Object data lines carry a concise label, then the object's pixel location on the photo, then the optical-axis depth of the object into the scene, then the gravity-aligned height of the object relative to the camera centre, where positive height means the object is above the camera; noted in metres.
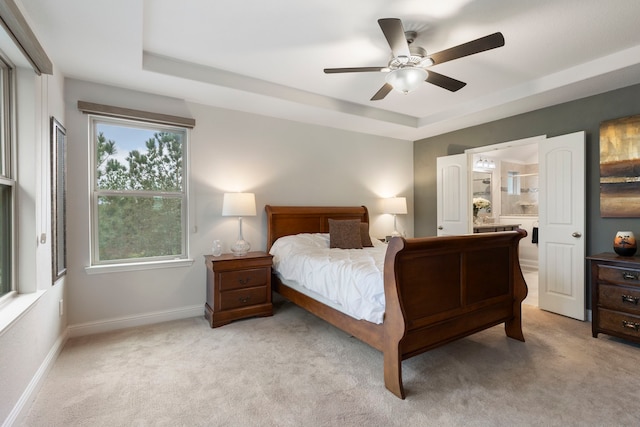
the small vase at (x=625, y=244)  2.87 -0.34
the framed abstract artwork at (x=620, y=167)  3.01 +0.40
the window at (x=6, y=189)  1.98 +0.15
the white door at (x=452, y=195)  4.58 +0.21
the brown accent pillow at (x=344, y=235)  3.76 -0.31
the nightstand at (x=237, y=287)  3.18 -0.82
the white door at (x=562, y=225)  3.37 -0.20
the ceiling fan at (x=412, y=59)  1.95 +1.07
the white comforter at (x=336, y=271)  2.16 -0.52
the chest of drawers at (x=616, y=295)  2.65 -0.78
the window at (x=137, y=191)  3.12 +0.21
